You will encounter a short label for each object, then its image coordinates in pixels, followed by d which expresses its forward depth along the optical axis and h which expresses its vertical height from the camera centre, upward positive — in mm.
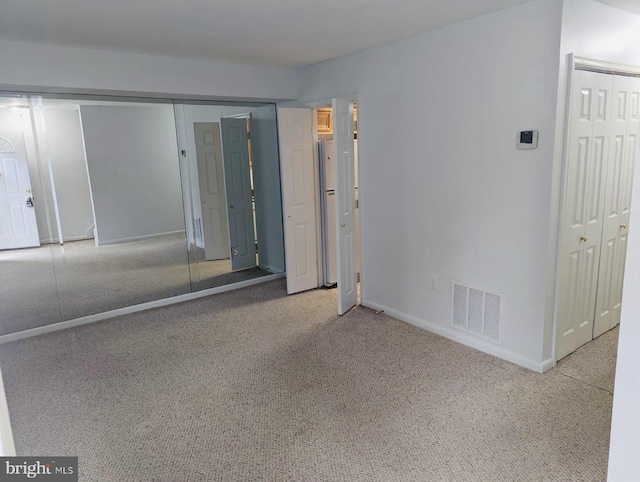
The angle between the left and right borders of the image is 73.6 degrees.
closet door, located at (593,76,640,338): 3150 -367
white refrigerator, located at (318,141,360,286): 4914 -591
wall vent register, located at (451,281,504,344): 3225 -1192
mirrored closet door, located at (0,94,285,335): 3877 -294
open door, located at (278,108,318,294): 4617 -376
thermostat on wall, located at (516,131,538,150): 2795 +94
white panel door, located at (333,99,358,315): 3969 -387
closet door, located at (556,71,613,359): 2848 -376
